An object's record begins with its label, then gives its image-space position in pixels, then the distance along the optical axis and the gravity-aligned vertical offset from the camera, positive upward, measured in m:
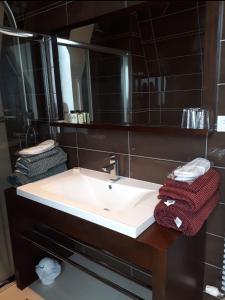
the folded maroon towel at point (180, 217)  0.99 -0.49
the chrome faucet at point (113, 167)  1.54 -0.42
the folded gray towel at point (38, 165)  1.61 -0.42
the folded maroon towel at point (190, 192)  1.00 -0.40
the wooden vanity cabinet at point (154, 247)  0.99 -0.65
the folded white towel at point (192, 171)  1.06 -0.32
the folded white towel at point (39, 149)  1.65 -0.32
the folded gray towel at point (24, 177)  1.61 -0.49
